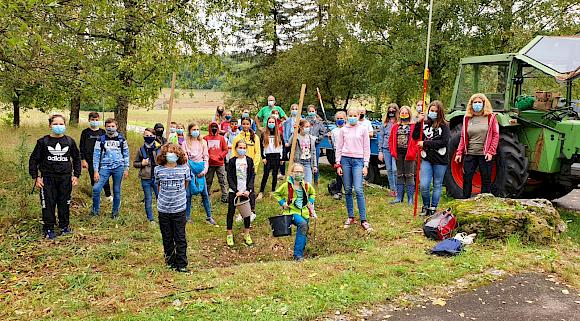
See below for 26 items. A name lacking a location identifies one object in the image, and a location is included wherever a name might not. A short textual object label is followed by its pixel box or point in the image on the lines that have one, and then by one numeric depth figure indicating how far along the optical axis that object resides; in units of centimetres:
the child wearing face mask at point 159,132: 792
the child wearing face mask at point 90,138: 804
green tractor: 705
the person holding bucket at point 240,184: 696
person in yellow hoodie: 812
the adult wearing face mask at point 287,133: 977
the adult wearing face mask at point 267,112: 1033
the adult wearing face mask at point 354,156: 711
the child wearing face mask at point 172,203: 560
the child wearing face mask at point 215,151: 848
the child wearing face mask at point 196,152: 778
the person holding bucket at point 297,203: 625
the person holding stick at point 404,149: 834
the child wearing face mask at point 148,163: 757
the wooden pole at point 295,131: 708
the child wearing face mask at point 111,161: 763
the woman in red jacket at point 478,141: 683
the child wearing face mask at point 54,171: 652
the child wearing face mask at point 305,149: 870
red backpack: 628
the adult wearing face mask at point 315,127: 988
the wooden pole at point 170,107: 692
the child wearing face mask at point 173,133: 862
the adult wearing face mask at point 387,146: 890
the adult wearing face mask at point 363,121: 837
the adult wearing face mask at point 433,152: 721
